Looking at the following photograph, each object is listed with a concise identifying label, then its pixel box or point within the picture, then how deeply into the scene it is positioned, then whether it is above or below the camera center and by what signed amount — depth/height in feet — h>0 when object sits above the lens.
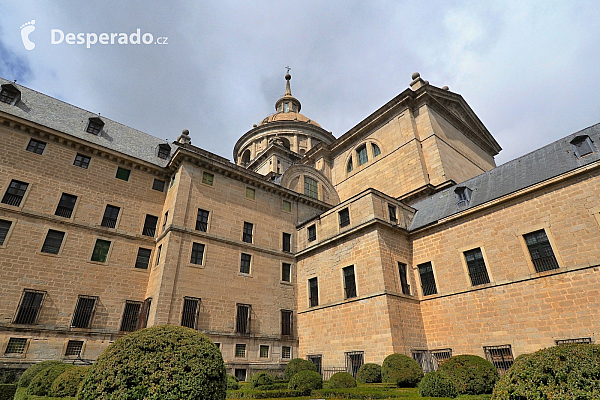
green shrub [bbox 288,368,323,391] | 40.98 -2.28
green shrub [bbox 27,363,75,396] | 34.58 -1.47
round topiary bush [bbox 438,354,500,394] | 34.09 -1.51
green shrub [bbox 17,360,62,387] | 39.65 -0.64
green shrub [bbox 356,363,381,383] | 49.26 -1.87
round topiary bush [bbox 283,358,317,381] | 56.44 -0.80
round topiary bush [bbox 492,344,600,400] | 15.08 -0.82
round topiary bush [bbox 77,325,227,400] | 18.74 -0.31
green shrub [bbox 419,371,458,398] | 32.01 -2.51
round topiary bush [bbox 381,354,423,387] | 43.86 -1.37
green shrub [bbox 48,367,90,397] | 32.07 -1.67
